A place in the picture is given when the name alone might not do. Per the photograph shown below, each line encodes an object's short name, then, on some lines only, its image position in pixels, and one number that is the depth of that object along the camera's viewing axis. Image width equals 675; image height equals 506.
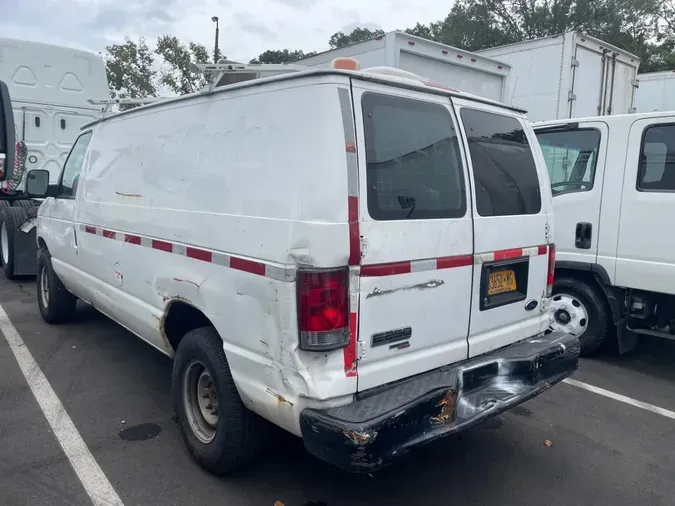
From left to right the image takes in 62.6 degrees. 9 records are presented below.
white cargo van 2.50
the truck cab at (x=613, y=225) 4.81
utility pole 23.62
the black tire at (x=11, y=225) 8.27
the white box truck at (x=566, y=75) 9.46
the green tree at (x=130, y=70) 23.81
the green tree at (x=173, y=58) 24.06
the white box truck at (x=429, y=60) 7.08
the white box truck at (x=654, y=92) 11.72
